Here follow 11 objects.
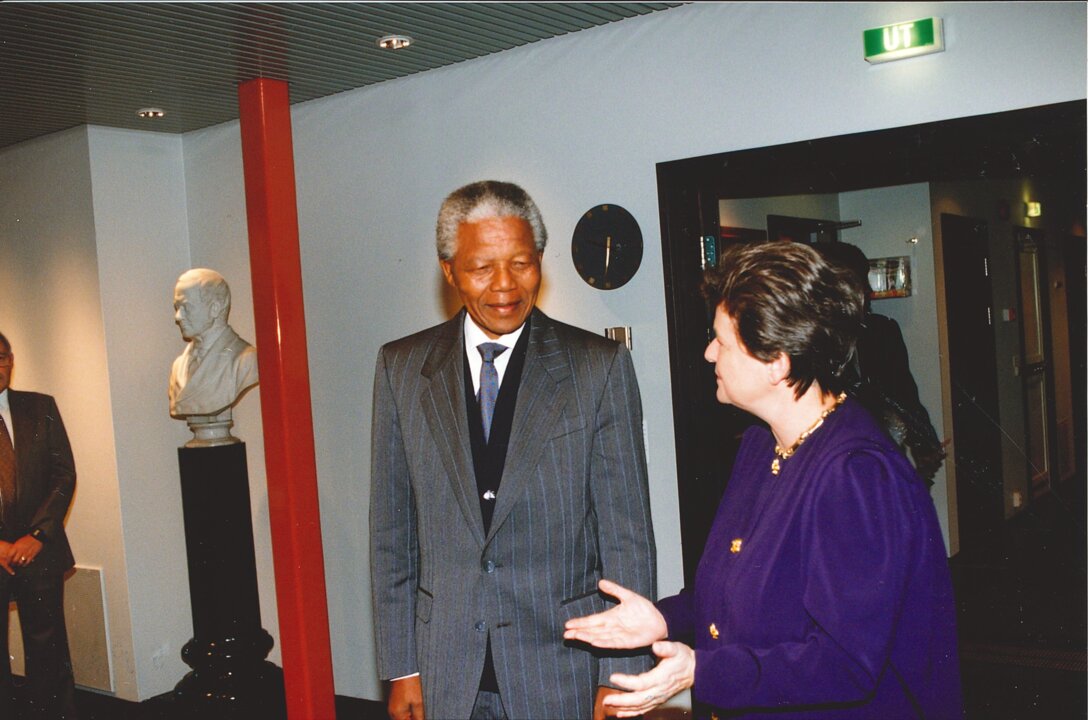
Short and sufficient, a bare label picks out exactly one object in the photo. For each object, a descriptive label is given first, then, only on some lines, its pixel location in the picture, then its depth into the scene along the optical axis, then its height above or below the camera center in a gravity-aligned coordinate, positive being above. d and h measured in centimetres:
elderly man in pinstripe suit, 199 -33
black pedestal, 414 -99
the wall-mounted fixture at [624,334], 363 -2
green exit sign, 286 +82
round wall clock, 360 +32
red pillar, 391 -16
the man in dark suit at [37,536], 414 -70
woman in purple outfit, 145 -39
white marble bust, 412 +3
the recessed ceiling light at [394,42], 349 +113
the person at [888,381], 361 -27
